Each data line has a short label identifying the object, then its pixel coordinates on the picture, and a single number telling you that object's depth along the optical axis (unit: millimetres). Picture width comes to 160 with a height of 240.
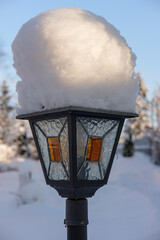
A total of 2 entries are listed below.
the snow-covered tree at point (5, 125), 20103
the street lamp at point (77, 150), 1789
